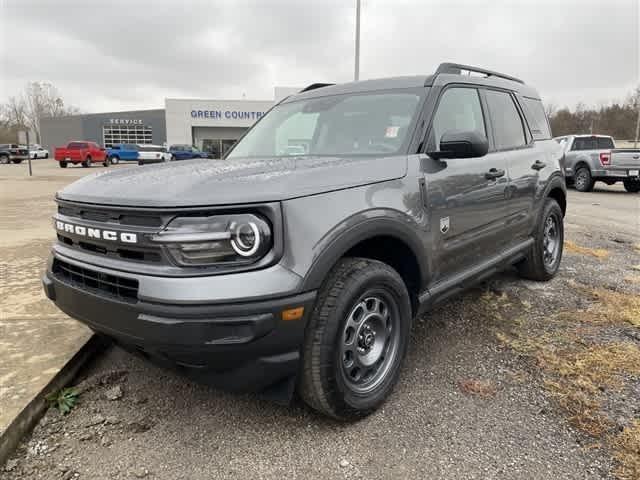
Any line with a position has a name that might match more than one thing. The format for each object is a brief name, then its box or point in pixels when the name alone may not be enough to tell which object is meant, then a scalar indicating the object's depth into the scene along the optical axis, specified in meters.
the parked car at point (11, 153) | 43.34
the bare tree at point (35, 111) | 93.88
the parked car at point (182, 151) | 36.09
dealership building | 49.03
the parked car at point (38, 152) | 50.59
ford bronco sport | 1.92
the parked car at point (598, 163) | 14.46
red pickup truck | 33.03
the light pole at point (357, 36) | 14.07
